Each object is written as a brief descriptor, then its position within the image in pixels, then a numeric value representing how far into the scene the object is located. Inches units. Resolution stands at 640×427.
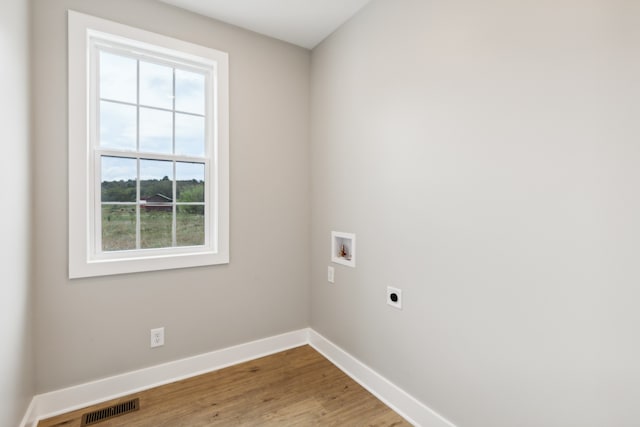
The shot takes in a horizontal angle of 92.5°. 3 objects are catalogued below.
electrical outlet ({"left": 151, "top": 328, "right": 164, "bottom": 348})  82.2
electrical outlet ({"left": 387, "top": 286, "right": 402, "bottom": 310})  74.1
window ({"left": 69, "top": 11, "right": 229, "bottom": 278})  72.8
